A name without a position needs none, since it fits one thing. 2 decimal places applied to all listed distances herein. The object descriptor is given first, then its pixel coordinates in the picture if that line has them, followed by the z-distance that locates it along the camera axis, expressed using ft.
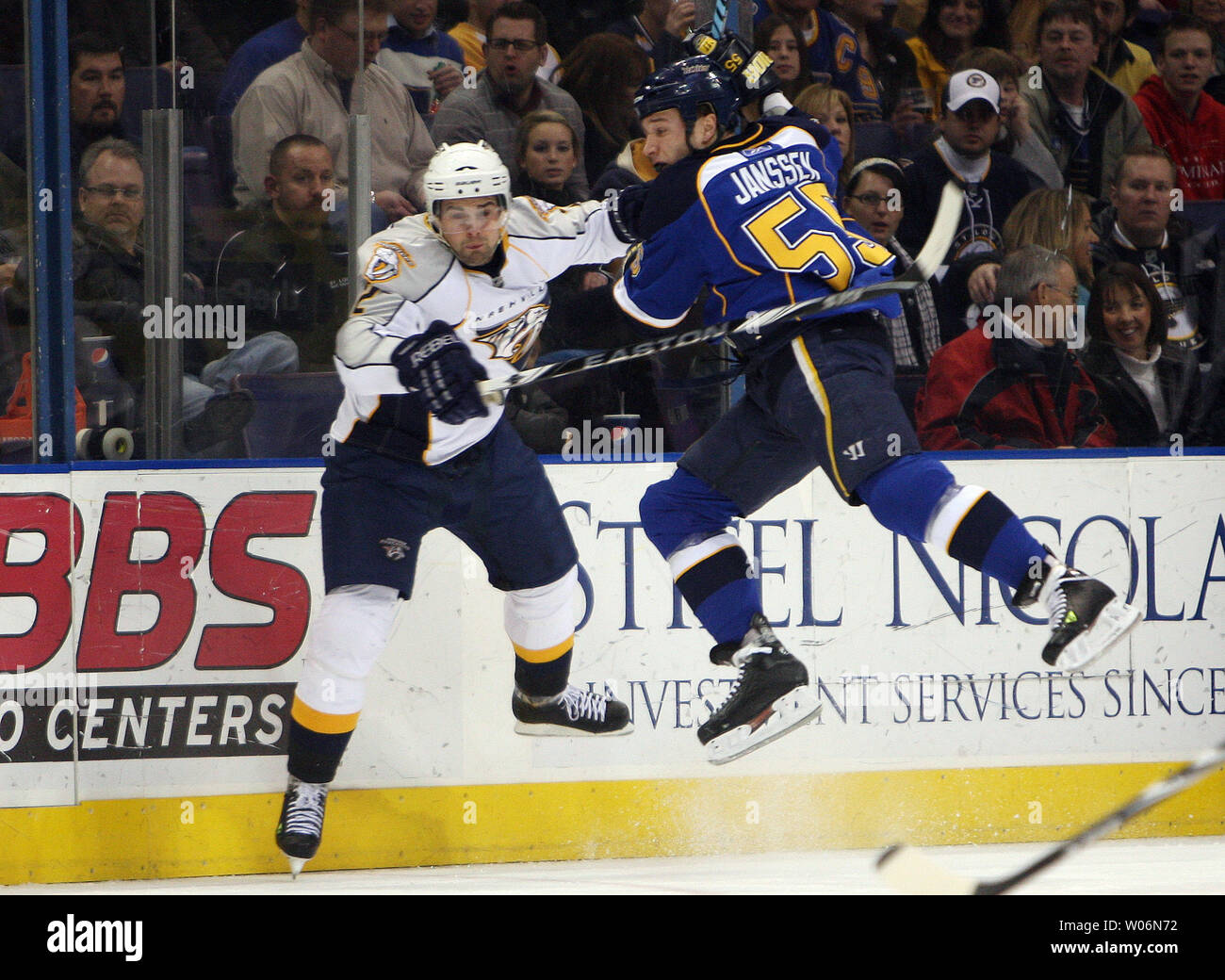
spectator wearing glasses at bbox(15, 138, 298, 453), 24.43
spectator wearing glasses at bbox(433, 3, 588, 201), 25.14
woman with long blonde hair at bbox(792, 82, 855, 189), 26.30
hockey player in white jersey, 22.43
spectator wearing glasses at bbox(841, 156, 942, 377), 26.32
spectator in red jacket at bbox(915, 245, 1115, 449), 26.55
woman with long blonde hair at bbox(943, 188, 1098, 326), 26.66
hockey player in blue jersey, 19.70
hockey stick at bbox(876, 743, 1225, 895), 15.84
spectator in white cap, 26.71
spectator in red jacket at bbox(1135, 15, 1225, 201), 27.89
